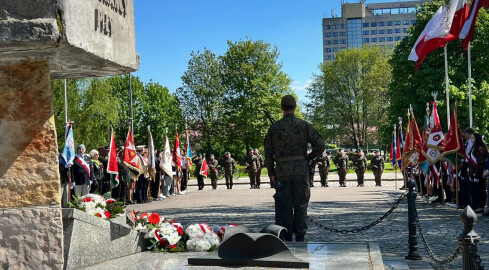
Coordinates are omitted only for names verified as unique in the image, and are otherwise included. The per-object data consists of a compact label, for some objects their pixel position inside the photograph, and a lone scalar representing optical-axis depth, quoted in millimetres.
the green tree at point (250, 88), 53594
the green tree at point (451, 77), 35156
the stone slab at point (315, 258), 5438
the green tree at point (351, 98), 64812
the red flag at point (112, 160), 17562
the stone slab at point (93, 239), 5277
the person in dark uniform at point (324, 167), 29094
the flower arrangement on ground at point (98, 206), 6148
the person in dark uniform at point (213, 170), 29844
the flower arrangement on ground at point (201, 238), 6770
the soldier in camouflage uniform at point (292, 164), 8039
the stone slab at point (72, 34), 3516
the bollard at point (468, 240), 4227
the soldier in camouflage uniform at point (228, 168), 29498
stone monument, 3928
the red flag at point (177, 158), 24672
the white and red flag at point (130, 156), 18844
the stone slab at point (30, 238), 3994
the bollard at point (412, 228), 7703
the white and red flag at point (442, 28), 15398
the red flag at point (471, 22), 12747
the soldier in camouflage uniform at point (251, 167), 29750
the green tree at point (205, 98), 55281
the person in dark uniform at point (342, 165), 29286
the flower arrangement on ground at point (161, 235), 6723
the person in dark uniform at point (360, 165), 28484
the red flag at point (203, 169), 29223
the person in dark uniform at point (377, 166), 28047
